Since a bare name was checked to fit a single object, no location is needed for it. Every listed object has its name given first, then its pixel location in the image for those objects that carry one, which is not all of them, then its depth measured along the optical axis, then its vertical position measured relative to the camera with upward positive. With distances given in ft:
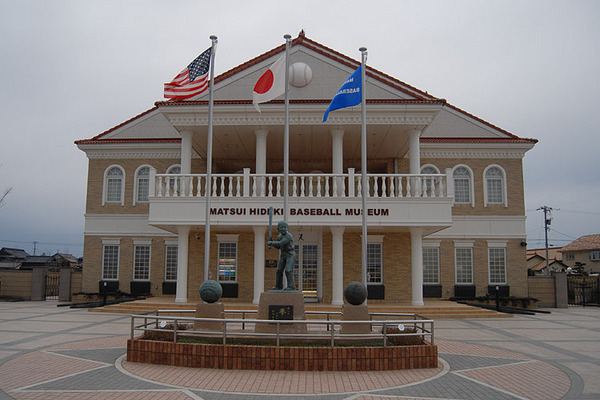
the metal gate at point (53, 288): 101.44 -6.59
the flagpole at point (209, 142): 54.44 +12.87
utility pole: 172.45 +14.65
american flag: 54.08 +19.44
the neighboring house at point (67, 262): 113.04 -1.35
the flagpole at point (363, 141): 49.75 +12.31
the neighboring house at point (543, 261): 176.04 +0.01
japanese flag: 50.70 +17.97
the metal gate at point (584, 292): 92.89 -5.94
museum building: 63.36 +8.89
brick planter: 30.04 -6.07
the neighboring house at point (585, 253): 176.24 +3.19
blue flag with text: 49.49 +16.62
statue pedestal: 36.94 -3.79
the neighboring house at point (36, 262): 123.52 -1.56
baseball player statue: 38.65 +0.20
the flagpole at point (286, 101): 48.39 +16.18
